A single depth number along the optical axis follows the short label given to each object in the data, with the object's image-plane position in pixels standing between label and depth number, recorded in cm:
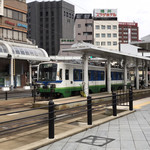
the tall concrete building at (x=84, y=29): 7975
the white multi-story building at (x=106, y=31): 8106
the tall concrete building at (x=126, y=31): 14338
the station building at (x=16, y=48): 3744
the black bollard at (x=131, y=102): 1134
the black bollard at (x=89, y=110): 800
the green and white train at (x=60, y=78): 1820
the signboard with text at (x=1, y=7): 4039
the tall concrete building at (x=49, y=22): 11825
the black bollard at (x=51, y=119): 630
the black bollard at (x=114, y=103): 977
